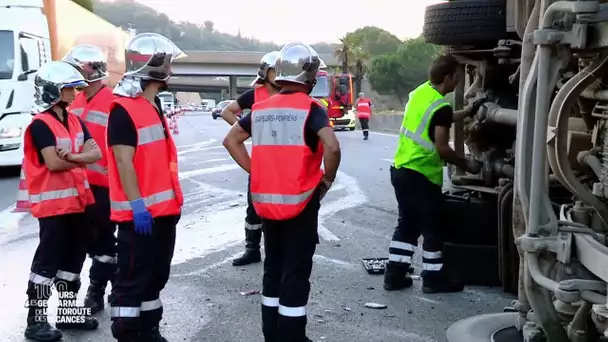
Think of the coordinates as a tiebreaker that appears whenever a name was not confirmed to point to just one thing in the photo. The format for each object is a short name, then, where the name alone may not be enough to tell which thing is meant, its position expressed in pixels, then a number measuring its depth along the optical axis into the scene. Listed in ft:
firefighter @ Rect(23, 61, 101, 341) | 15.80
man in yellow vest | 18.80
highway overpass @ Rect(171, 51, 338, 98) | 255.29
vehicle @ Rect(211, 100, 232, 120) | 178.11
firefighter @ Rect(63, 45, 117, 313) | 17.51
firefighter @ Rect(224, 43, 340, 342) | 14.16
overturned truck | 10.39
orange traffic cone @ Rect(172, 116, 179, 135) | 97.85
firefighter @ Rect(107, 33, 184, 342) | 13.89
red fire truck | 106.93
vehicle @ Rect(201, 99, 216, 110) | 319.27
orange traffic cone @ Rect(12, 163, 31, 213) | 16.93
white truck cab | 45.09
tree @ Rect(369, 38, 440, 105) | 206.39
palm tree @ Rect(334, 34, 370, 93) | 199.31
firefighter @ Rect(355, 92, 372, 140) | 92.86
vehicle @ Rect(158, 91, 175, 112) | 177.63
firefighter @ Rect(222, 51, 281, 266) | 21.35
